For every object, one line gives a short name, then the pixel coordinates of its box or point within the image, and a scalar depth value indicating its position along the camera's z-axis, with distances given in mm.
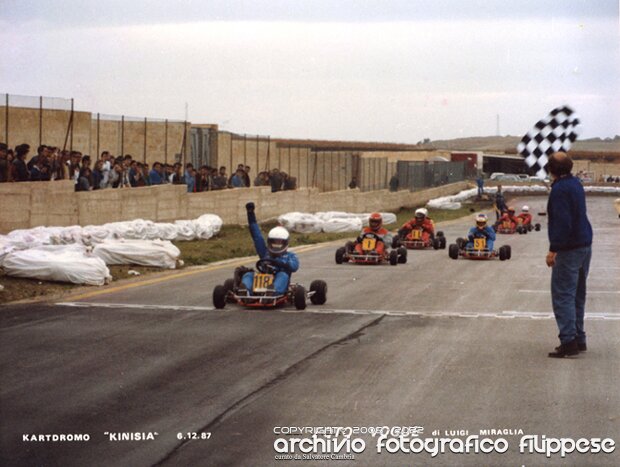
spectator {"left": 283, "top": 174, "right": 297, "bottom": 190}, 37188
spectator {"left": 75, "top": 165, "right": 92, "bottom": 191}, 22984
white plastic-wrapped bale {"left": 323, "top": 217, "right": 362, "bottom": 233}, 31250
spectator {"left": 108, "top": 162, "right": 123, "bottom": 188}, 24172
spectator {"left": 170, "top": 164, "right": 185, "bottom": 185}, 27847
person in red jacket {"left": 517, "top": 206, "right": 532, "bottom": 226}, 33719
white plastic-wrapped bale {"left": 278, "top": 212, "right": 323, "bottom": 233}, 30922
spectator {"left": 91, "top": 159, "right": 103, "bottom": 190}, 23672
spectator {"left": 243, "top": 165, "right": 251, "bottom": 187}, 32812
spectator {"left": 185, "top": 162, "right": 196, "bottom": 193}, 28939
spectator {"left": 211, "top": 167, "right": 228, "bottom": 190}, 30792
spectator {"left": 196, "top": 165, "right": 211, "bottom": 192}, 30078
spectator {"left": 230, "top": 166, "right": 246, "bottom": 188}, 32250
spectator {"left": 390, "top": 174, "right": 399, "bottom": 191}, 54175
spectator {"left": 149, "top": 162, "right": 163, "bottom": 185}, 26672
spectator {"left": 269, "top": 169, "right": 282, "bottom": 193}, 35844
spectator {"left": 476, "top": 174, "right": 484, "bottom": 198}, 55875
